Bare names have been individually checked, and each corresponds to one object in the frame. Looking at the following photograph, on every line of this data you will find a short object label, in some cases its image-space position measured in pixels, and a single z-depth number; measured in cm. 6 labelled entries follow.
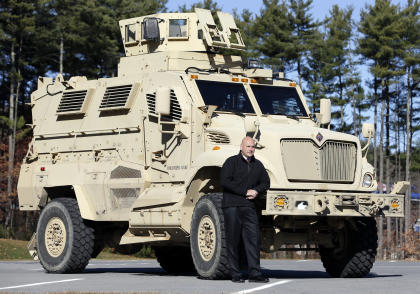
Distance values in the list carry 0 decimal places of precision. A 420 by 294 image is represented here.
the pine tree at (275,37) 7250
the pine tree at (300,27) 7462
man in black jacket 1472
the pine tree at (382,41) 7344
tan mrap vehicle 1590
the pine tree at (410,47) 7412
